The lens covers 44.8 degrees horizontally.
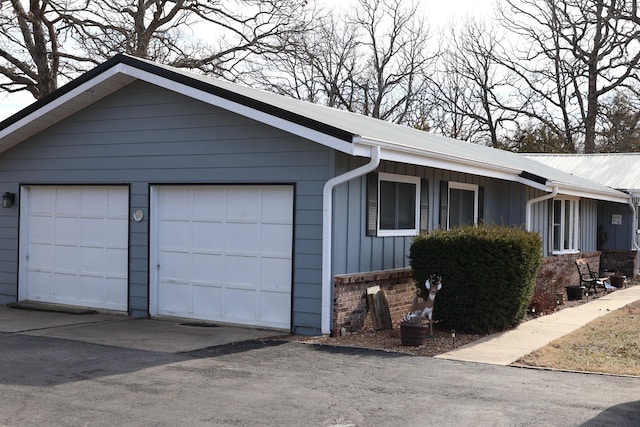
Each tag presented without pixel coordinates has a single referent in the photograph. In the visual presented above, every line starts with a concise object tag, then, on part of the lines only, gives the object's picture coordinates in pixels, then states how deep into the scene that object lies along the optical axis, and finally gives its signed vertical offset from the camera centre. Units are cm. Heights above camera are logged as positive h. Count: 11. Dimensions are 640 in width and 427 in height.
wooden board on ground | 1159 -131
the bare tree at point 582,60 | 3725 +819
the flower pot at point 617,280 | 1998 -147
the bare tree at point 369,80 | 3938 +726
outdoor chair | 1859 -139
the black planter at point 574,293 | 1716 -154
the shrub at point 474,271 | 1132 -73
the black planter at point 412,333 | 1027 -148
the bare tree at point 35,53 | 2603 +563
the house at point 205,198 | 1112 +35
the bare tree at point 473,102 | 4175 +644
